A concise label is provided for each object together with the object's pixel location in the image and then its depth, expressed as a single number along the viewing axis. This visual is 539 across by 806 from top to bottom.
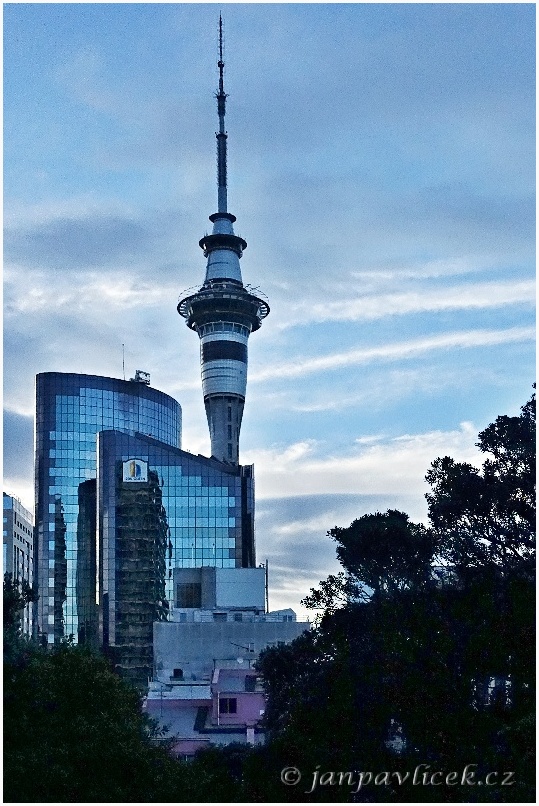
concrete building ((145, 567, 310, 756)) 92.81
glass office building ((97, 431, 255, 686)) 177.50
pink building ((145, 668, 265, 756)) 88.88
